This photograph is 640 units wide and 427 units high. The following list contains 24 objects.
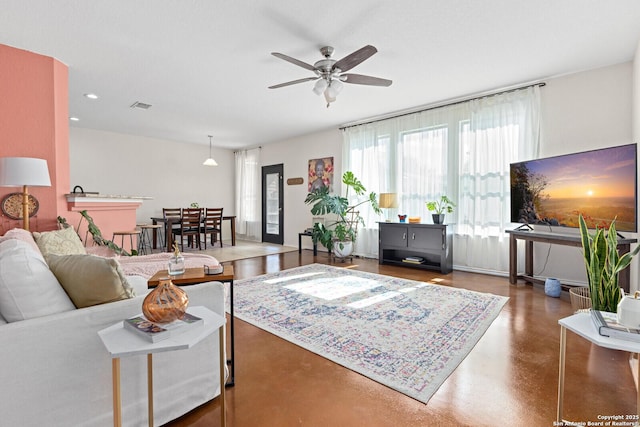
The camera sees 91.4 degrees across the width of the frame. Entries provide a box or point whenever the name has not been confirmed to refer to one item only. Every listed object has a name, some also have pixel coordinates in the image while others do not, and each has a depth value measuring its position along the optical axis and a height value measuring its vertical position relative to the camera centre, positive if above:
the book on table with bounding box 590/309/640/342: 1.15 -0.46
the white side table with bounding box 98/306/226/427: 1.02 -0.46
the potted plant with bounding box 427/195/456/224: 4.55 +0.01
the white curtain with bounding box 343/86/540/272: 4.12 +0.71
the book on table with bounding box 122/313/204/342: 1.07 -0.44
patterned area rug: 1.95 -0.97
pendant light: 6.98 +1.02
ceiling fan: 2.81 +1.29
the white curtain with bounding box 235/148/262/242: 8.17 +0.32
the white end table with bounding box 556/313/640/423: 1.13 -0.50
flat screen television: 2.79 +0.19
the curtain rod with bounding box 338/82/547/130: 4.07 +1.56
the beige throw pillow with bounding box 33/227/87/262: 2.29 -0.28
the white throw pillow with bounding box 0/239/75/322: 1.13 -0.31
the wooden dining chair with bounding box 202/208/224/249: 6.84 -0.31
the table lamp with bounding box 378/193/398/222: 4.99 +0.10
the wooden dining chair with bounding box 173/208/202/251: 6.42 -0.33
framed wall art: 6.41 +0.72
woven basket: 2.61 -0.78
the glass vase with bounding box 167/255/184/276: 1.68 -0.32
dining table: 6.23 -0.49
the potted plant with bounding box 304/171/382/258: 5.49 -0.12
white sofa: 1.07 -0.60
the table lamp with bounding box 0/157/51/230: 2.61 +0.30
